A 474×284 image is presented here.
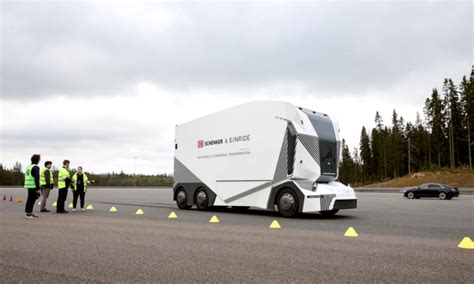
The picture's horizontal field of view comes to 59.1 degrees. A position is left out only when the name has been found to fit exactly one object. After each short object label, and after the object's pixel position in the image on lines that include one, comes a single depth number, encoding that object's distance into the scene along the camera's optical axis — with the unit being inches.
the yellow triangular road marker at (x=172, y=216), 521.6
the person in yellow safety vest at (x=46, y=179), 592.4
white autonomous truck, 512.7
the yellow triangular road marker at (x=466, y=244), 279.3
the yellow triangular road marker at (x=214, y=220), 464.0
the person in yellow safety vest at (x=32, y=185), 519.2
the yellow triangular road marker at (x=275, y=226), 403.8
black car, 1166.3
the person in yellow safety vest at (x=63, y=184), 608.1
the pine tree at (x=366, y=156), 4165.8
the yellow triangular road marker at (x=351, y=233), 339.9
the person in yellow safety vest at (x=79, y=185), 661.3
